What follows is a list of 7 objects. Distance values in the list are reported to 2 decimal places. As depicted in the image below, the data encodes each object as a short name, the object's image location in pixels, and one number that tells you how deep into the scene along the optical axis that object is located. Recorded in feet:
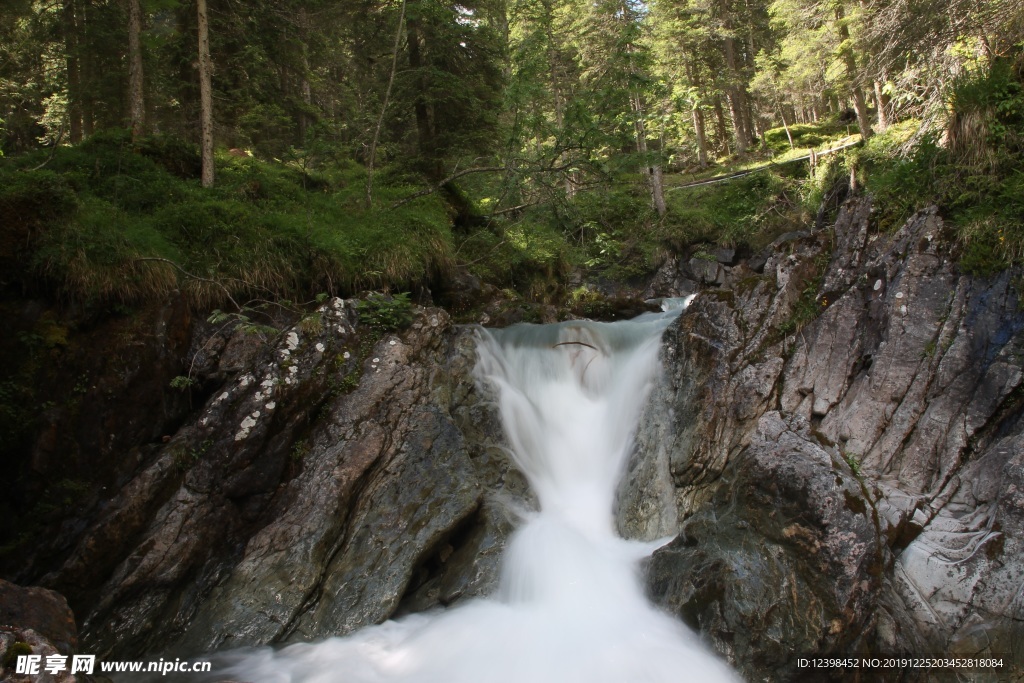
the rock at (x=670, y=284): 63.62
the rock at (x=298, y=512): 17.43
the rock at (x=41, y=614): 12.80
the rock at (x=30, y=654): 11.05
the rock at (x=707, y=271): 63.31
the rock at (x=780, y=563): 14.19
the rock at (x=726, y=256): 64.75
